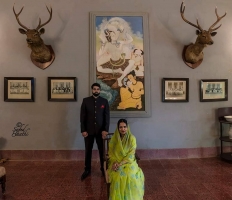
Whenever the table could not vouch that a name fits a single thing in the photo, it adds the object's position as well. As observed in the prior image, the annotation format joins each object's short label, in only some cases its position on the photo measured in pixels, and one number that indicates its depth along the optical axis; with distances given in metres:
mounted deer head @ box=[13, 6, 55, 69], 3.61
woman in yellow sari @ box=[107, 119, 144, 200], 2.20
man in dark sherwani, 3.35
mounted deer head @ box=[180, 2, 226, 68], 3.77
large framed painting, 4.09
